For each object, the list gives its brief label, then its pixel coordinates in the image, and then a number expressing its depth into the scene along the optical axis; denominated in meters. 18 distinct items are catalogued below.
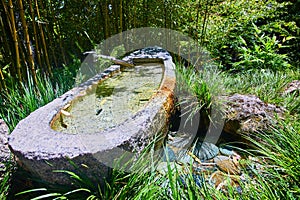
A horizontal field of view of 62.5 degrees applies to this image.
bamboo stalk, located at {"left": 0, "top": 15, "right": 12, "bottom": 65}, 2.37
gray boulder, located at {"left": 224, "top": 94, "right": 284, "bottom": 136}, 2.12
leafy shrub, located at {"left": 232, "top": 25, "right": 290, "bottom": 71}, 3.46
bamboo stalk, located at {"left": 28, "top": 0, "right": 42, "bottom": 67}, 2.18
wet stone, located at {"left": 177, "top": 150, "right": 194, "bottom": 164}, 2.01
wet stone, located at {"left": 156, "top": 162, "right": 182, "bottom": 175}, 1.80
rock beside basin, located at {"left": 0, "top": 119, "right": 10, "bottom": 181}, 1.53
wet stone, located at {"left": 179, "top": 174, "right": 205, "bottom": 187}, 1.45
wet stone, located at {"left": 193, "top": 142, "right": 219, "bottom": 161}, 2.08
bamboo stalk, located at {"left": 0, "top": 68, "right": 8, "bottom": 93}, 2.16
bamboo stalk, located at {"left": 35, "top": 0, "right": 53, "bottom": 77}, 2.50
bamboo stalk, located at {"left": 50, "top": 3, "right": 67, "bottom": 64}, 2.92
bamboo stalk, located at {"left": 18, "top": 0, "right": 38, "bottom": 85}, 2.02
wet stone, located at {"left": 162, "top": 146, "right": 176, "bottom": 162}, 1.99
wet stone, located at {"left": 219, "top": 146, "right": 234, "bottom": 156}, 2.12
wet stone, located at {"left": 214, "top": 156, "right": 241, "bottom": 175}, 1.91
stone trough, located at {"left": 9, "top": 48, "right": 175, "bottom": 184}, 1.33
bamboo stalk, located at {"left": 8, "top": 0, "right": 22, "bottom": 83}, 1.91
